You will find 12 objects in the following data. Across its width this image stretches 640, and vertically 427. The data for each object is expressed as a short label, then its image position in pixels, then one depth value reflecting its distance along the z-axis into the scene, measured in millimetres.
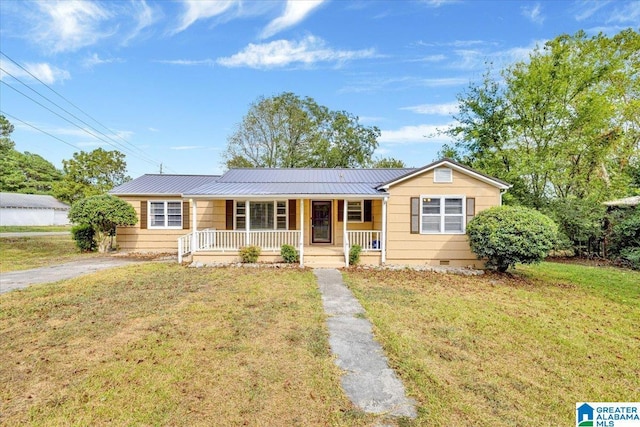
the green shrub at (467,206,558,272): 8828
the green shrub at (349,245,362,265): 10852
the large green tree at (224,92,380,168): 27891
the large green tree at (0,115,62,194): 41375
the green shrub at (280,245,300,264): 11039
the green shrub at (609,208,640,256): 12127
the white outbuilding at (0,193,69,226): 33969
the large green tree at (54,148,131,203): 30672
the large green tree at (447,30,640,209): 15031
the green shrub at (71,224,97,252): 14227
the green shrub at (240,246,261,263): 11086
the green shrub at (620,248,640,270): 11400
